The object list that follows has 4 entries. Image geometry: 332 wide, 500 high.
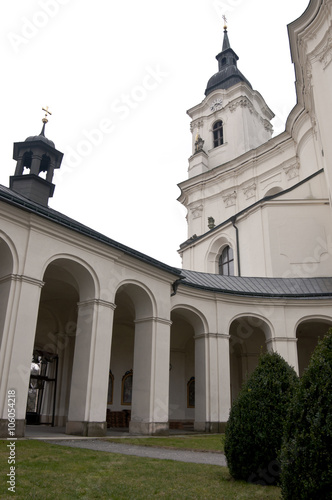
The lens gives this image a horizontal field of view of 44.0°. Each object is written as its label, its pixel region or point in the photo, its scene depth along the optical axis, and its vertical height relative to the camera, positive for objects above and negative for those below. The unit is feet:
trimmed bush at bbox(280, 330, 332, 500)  11.98 -0.79
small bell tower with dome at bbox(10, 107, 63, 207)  55.06 +30.82
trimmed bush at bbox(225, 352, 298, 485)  17.90 -0.67
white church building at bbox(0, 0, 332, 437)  36.14 +12.55
